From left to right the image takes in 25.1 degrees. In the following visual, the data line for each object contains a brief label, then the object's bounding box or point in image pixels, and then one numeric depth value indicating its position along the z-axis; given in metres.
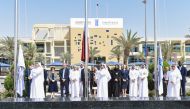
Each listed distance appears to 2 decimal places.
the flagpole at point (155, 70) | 19.67
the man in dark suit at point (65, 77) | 20.59
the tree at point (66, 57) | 84.94
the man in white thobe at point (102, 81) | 19.28
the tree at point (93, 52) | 80.07
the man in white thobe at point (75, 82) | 20.06
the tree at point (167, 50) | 67.64
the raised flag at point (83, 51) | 19.91
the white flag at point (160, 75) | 19.75
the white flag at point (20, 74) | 18.78
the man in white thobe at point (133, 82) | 20.66
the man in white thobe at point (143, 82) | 20.27
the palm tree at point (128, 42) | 66.31
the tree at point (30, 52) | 69.81
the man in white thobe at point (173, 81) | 18.75
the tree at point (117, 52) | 75.38
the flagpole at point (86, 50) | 18.93
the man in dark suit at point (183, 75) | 20.69
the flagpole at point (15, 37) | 19.38
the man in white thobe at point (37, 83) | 18.38
